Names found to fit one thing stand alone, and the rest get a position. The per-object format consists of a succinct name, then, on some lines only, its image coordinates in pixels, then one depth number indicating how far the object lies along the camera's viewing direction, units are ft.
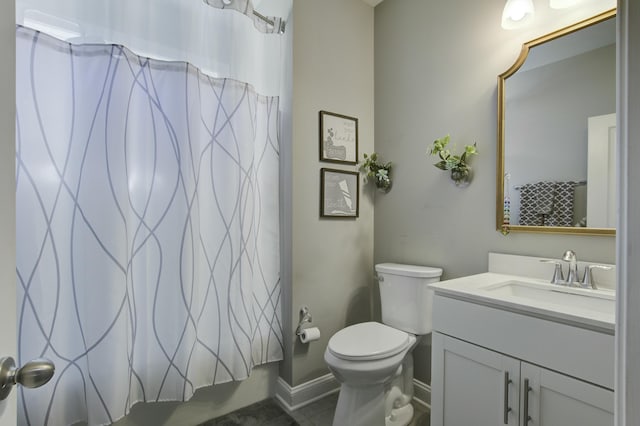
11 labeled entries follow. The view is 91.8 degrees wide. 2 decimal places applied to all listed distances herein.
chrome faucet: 4.20
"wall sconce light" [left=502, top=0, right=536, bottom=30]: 4.70
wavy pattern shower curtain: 3.82
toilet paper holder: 6.09
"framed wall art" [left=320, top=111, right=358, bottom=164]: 6.48
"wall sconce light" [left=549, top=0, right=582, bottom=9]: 4.41
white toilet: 4.70
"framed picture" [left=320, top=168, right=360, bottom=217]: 6.48
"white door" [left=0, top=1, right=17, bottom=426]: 1.57
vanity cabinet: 3.02
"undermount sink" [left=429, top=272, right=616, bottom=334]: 3.03
